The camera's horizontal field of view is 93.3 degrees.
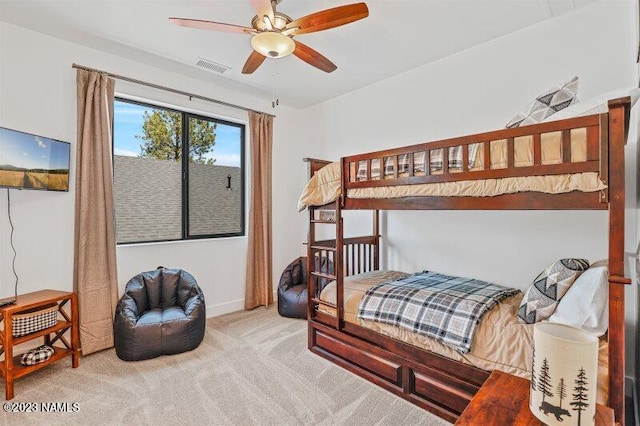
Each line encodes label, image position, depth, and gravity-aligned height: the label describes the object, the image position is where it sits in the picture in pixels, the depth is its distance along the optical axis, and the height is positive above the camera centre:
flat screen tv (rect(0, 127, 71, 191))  2.27 +0.41
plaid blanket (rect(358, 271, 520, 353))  1.89 -0.67
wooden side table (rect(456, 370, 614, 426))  1.06 -0.74
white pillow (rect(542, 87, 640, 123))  1.47 +0.53
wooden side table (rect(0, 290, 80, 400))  2.09 -0.92
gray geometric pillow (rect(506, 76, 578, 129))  1.94 +0.69
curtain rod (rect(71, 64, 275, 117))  2.85 +1.34
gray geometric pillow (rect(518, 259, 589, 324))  1.78 -0.50
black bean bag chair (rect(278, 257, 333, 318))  3.58 -0.99
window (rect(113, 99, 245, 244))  3.19 +0.43
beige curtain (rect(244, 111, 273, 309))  3.92 -0.13
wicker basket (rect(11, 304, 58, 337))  2.21 -0.82
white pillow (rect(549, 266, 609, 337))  1.53 -0.50
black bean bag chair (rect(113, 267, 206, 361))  2.60 -0.98
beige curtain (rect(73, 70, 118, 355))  2.73 -0.06
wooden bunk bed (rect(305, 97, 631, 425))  1.32 +0.01
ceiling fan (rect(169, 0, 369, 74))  1.82 +1.19
